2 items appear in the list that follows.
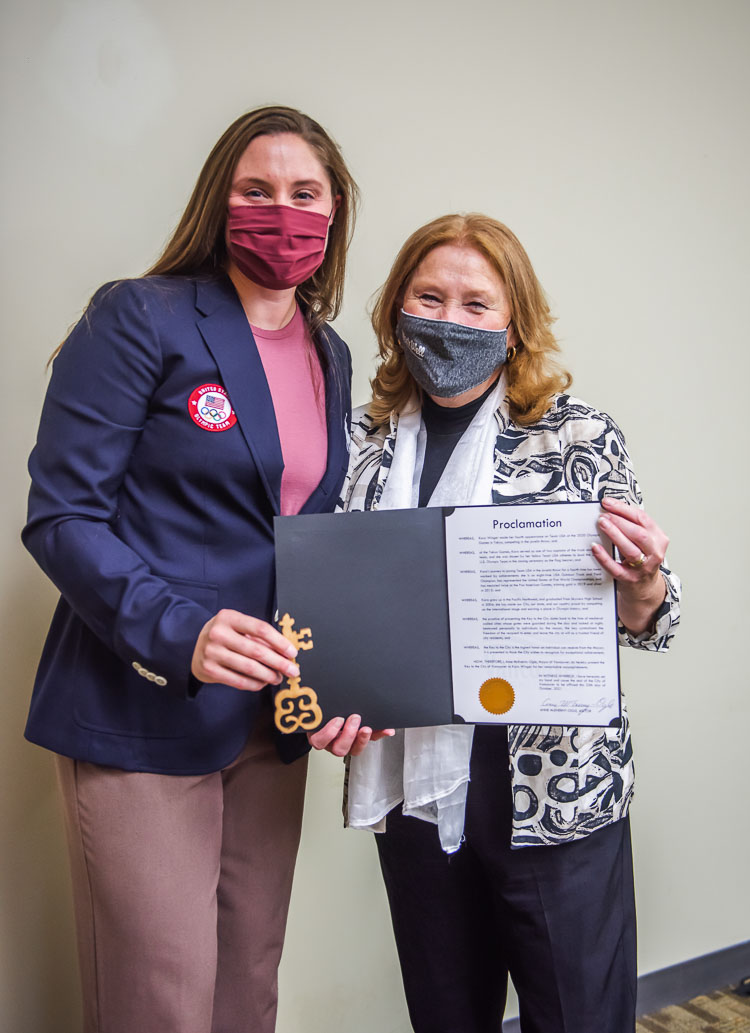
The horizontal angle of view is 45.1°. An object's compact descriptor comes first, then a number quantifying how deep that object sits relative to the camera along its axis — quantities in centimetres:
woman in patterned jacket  136
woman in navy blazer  125
